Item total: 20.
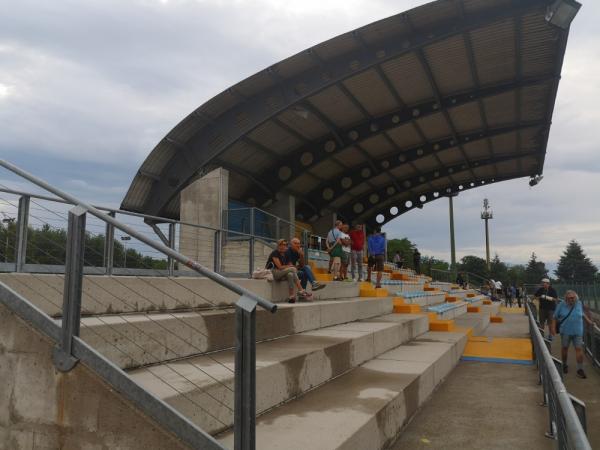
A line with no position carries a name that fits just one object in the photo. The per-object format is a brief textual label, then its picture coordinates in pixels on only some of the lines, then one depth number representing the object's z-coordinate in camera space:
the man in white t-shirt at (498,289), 36.77
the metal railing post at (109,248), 6.03
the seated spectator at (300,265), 8.99
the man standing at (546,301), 12.28
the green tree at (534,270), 103.56
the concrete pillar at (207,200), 16.00
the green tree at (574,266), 87.69
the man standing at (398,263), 28.03
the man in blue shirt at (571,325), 8.87
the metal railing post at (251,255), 9.40
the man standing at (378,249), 11.96
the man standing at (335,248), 11.47
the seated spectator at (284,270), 7.87
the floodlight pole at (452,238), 44.66
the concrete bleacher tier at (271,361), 3.21
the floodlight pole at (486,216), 69.31
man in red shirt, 12.58
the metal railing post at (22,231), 4.74
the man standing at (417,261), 29.20
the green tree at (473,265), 110.81
